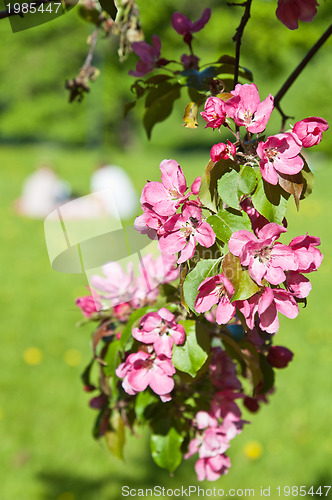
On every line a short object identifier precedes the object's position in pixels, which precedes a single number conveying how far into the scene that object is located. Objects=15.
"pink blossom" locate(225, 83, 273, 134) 1.08
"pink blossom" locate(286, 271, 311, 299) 1.10
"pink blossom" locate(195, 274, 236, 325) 1.09
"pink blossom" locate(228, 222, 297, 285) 1.07
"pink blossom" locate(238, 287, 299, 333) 1.08
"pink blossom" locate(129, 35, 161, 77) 1.29
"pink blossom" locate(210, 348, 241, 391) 1.24
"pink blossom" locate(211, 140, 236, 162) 1.08
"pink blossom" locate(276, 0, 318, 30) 1.13
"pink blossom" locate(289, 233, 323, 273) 1.09
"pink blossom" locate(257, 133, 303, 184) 1.08
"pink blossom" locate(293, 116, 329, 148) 1.08
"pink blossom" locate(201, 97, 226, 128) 1.08
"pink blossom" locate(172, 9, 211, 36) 1.28
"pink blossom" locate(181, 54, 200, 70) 1.30
